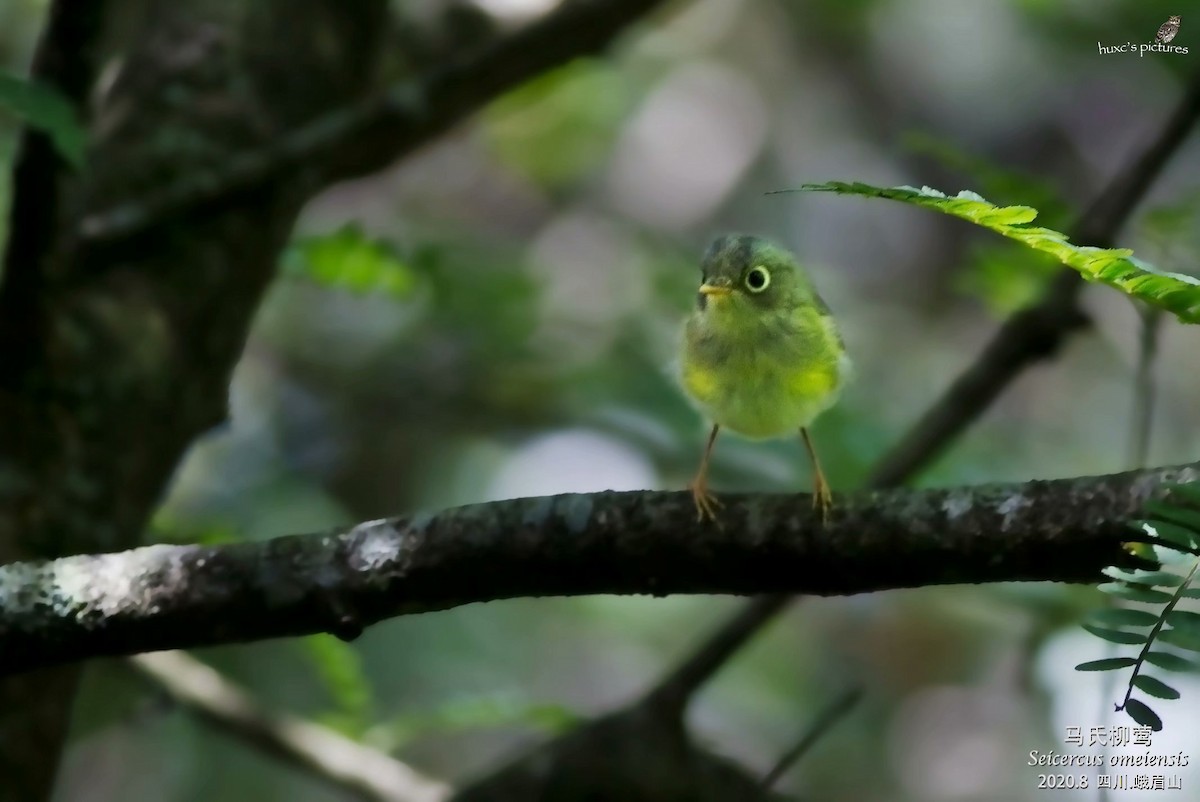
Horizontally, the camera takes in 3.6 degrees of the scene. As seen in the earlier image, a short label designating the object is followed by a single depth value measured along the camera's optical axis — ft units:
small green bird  17.24
